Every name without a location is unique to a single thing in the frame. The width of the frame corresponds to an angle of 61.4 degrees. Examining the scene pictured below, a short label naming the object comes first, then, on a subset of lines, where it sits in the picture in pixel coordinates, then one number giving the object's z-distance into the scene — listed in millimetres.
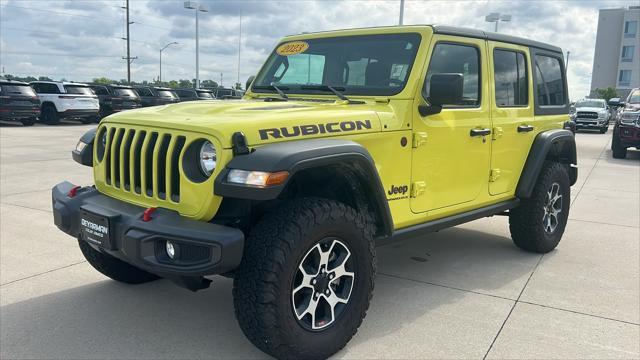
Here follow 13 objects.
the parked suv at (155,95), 24625
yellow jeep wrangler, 2643
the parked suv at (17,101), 17875
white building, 60719
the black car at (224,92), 30286
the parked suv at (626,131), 13086
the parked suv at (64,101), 19969
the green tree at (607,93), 50000
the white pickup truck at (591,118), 22922
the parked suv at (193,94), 26752
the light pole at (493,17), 29688
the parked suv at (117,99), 22531
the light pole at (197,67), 38906
